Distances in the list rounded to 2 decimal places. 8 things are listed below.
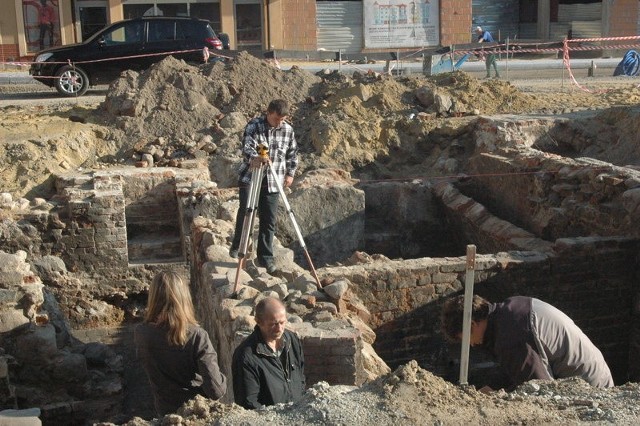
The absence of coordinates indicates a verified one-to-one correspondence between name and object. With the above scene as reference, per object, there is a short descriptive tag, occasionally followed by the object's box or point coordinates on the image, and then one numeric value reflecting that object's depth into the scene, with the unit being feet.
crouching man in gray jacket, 15.70
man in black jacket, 15.12
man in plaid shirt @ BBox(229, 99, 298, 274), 25.09
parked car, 60.80
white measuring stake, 15.05
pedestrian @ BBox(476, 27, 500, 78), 70.79
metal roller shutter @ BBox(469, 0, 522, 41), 99.55
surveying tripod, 22.83
